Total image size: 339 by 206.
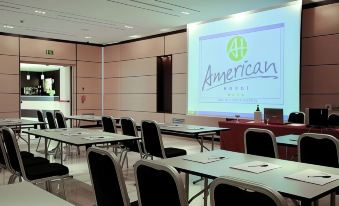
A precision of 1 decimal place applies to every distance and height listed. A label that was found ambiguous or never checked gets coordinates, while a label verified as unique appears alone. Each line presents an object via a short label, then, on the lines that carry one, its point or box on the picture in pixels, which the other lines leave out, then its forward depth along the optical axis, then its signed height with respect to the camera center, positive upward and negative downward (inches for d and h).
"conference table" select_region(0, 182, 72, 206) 61.6 -19.9
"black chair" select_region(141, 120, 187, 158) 168.9 -24.0
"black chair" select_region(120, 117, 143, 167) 195.2 -21.1
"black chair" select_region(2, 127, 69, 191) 126.0 -29.3
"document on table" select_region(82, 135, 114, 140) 153.1 -19.2
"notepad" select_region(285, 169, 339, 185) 78.7 -19.6
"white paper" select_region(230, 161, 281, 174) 89.6 -19.5
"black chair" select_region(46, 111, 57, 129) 266.4 -19.6
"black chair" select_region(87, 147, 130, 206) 76.6 -19.9
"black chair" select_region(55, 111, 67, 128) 257.4 -18.3
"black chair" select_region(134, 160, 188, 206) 65.5 -18.5
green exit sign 432.1 +58.3
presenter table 195.9 -20.9
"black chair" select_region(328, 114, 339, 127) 187.0 -13.0
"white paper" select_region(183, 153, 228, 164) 102.3 -19.4
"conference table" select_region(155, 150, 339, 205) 71.1 -19.9
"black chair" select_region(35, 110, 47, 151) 287.8 -17.5
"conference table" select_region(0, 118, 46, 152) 227.8 -19.2
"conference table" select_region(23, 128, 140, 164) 144.3 -19.4
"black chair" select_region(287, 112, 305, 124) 233.3 -13.8
